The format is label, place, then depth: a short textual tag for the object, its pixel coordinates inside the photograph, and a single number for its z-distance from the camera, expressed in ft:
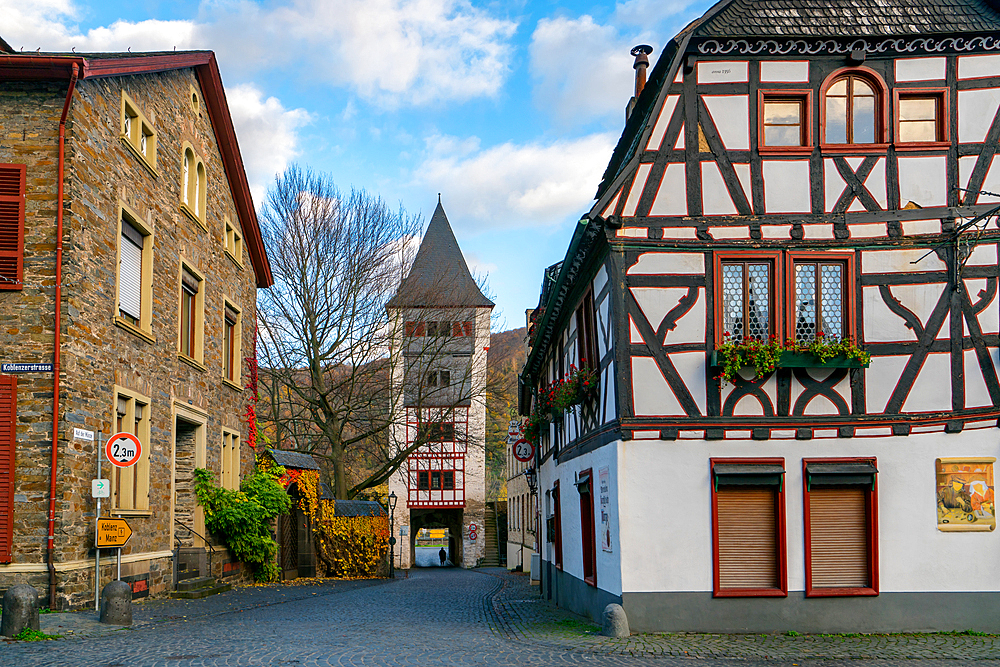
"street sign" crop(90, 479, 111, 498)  42.75
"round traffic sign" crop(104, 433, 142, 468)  43.83
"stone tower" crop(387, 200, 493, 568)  110.22
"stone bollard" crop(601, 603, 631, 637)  38.52
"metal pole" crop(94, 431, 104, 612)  44.78
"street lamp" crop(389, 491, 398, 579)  120.20
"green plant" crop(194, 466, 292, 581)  69.77
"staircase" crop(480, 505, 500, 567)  185.78
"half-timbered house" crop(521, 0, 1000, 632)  39.78
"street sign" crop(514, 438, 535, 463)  72.54
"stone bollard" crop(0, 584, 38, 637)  35.63
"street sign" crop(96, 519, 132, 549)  45.16
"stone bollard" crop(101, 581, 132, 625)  41.19
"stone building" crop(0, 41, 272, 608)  44.16
